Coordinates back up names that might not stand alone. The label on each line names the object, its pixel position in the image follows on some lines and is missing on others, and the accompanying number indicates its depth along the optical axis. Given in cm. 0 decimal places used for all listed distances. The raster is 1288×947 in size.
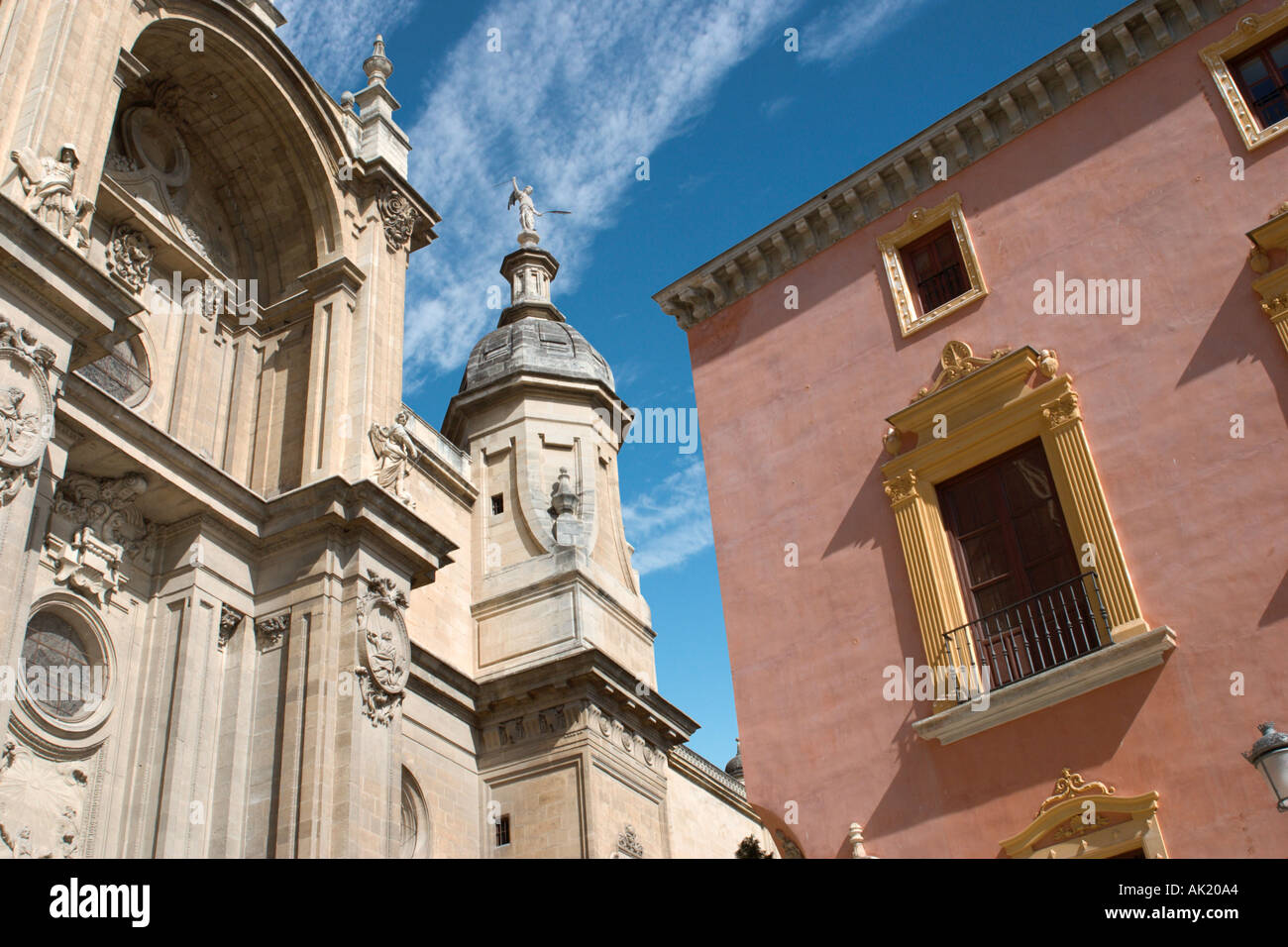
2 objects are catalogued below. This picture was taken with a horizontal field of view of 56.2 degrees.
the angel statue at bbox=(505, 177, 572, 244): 3431
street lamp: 816
